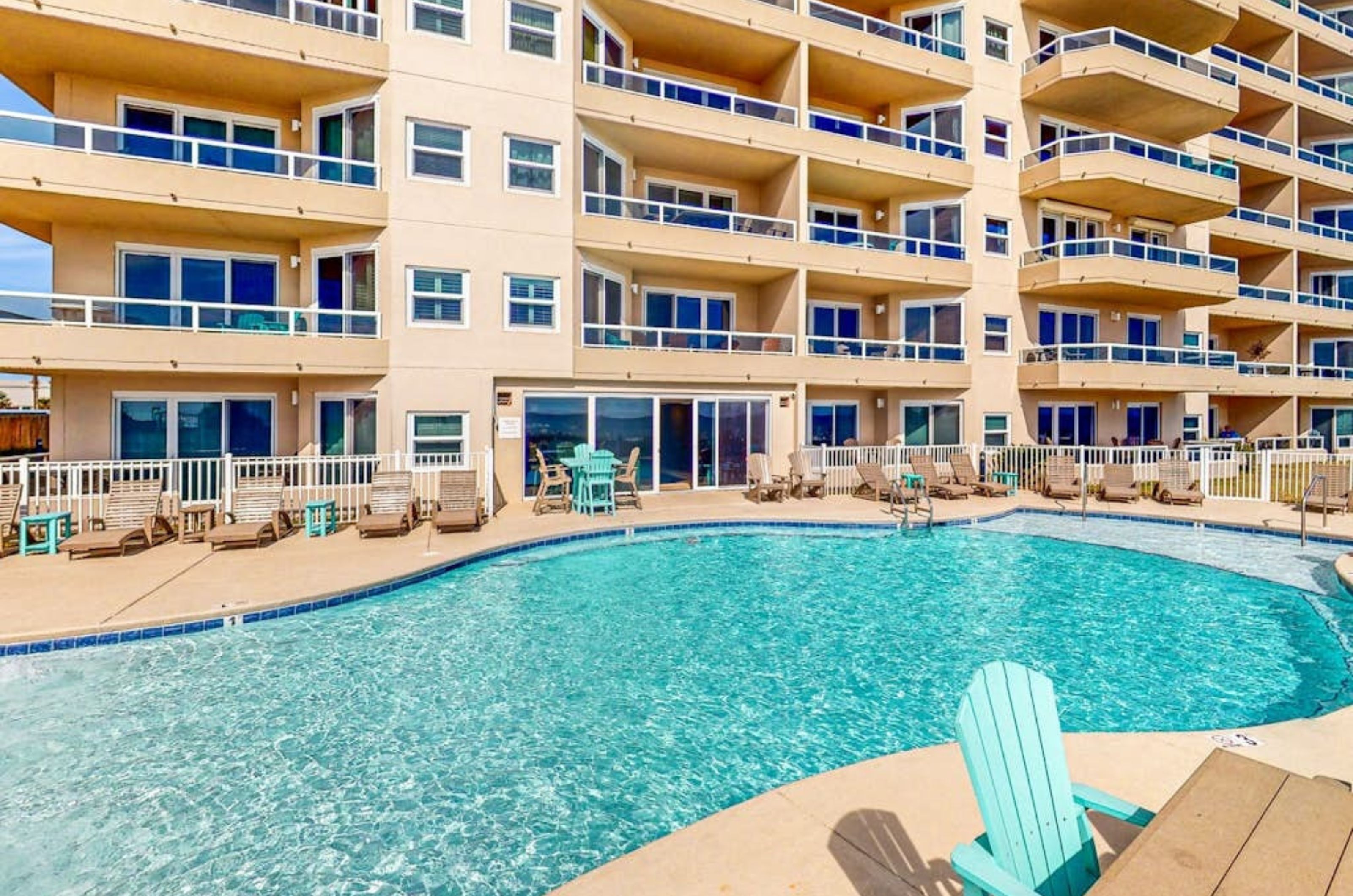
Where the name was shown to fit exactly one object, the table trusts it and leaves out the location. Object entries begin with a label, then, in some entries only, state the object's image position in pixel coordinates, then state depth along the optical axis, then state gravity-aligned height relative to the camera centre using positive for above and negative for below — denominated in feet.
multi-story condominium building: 45.57 +18.51
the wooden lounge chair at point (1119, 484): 55.01 -3.63
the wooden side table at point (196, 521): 38.32 -4.79
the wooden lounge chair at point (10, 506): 36.17 -3.60
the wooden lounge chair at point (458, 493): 43.73 -3.43
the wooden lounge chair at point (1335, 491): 48.88 -3.79
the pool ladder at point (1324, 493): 42.52 -3.52
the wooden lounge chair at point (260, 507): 39.55 -4.02
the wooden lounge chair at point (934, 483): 57.06 -3.76
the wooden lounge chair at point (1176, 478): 55.47 -3.16
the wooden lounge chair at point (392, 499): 42.45 -3.77
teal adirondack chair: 7.38 -4.20
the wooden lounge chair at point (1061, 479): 56.75 -3.32
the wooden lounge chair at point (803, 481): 56.70 -3.36
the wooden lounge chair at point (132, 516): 36.42 -4.28
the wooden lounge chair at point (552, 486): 48.98 -3.47
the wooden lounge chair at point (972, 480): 58.23 -3.56
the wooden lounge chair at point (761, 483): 55.26 -3.58
